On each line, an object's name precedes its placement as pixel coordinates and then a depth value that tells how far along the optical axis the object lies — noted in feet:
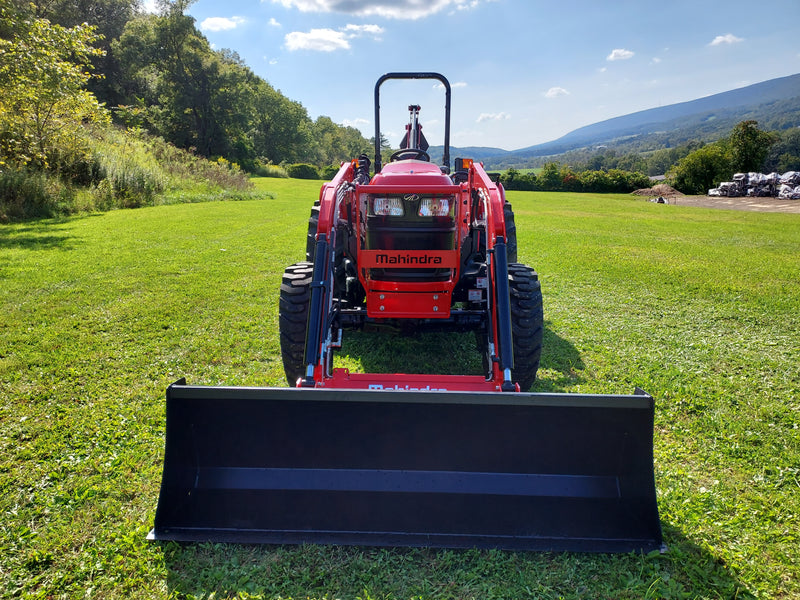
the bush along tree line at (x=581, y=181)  140.97
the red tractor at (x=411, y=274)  11.14
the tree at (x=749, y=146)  127.65
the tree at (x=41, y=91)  35.27
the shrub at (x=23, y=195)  40.45
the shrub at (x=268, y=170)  146.20
